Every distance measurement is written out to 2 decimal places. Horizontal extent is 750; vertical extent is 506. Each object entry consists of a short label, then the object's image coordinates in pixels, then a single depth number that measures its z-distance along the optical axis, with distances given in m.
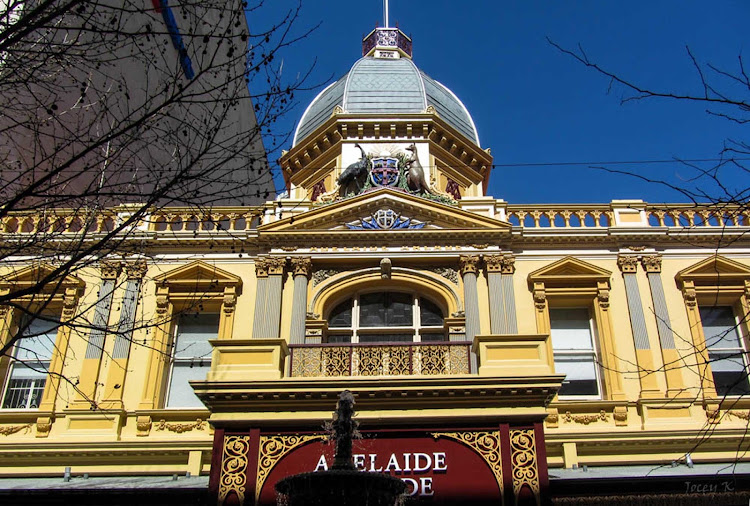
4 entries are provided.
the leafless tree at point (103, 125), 8.66
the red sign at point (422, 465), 13.22
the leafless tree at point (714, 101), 8.55
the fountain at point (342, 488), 9.52
